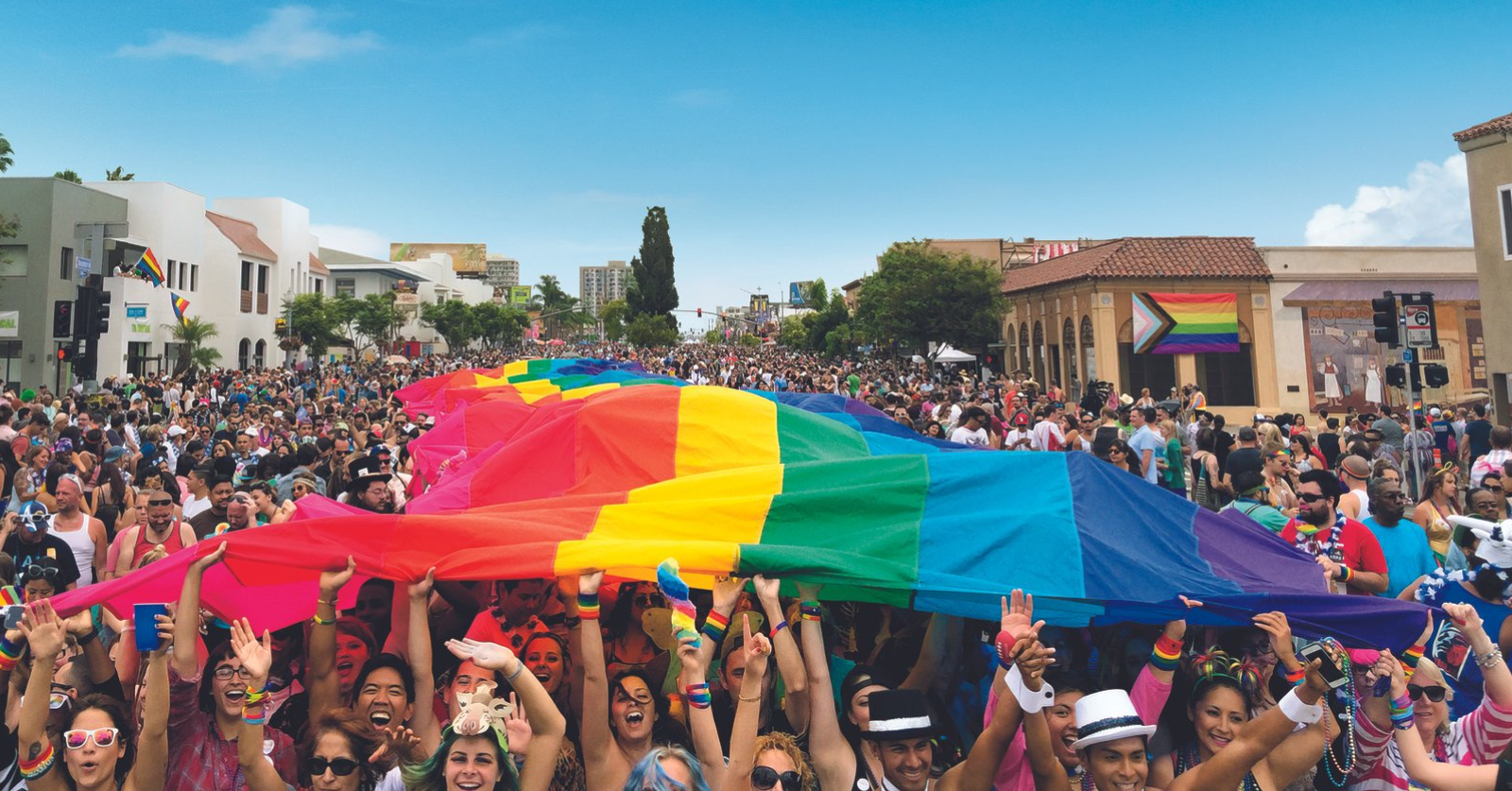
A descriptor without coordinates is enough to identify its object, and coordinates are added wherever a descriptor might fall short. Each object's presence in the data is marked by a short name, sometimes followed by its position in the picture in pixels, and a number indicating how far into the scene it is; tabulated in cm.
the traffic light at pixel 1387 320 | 1270
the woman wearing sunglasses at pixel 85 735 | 318
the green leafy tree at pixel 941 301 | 3919
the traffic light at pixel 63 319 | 1526
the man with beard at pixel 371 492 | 608
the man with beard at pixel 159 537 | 599
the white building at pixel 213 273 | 3666
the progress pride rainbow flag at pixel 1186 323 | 3194
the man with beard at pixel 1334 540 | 541
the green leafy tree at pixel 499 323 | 7794
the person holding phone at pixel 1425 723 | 329
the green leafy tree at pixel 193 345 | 3875
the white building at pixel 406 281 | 6838
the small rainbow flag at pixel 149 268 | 3322
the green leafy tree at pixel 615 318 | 10069
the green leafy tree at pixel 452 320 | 7238
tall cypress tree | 7438
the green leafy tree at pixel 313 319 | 4816
